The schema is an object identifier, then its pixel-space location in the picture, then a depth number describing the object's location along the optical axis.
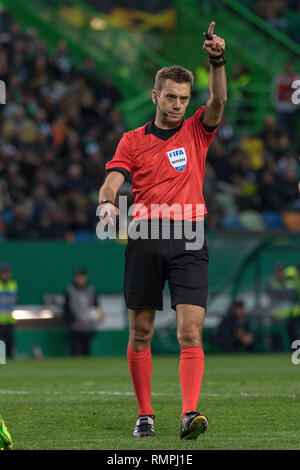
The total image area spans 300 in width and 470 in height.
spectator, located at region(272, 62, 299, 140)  22.51
